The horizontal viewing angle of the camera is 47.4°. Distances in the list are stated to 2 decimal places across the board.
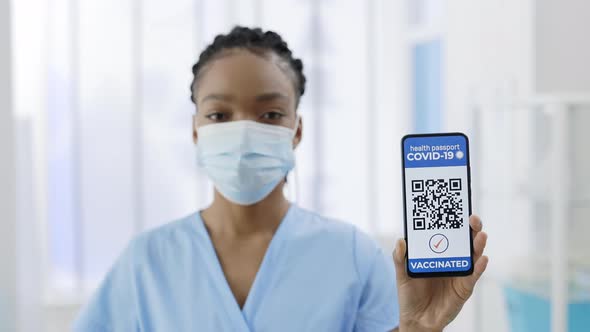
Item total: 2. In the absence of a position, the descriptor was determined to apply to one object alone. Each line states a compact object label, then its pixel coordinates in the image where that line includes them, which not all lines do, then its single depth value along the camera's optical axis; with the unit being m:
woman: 1.12
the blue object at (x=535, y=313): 1.58
